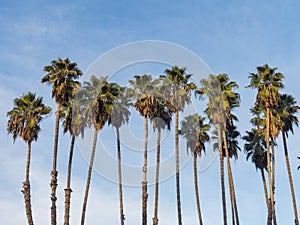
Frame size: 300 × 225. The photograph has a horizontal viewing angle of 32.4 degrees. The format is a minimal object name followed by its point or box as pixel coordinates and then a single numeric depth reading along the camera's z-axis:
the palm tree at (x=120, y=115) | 53.69
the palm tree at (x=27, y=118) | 52.22
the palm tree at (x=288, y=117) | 58.29
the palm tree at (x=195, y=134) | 58.97
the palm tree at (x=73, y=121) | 52.03
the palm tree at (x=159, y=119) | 53.62
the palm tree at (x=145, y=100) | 50.25
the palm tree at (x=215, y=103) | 53.47
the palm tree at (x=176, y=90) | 54.34
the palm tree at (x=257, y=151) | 61.09
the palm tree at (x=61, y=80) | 50.50
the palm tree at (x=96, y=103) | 51.44
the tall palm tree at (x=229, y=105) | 54.17
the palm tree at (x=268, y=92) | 54.34
